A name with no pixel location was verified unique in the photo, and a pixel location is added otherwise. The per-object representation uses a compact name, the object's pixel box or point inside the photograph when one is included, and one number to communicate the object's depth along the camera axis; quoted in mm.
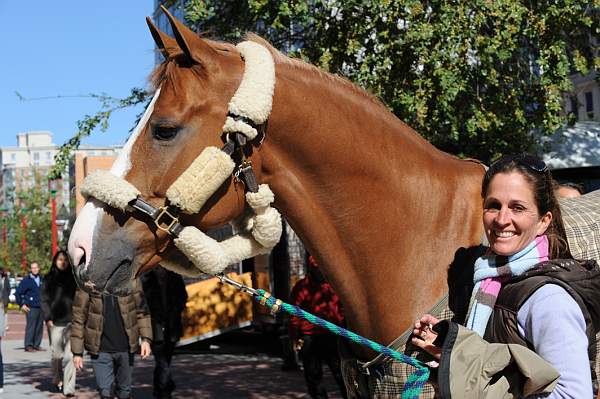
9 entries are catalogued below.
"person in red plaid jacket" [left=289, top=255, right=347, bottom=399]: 8547
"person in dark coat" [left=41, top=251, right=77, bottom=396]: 11047
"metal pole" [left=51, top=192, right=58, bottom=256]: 26512
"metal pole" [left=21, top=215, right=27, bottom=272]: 42459
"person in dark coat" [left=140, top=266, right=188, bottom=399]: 9781
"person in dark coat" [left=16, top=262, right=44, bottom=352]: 17031
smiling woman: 1918
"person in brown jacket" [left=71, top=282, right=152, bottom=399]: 8711
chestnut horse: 2648
